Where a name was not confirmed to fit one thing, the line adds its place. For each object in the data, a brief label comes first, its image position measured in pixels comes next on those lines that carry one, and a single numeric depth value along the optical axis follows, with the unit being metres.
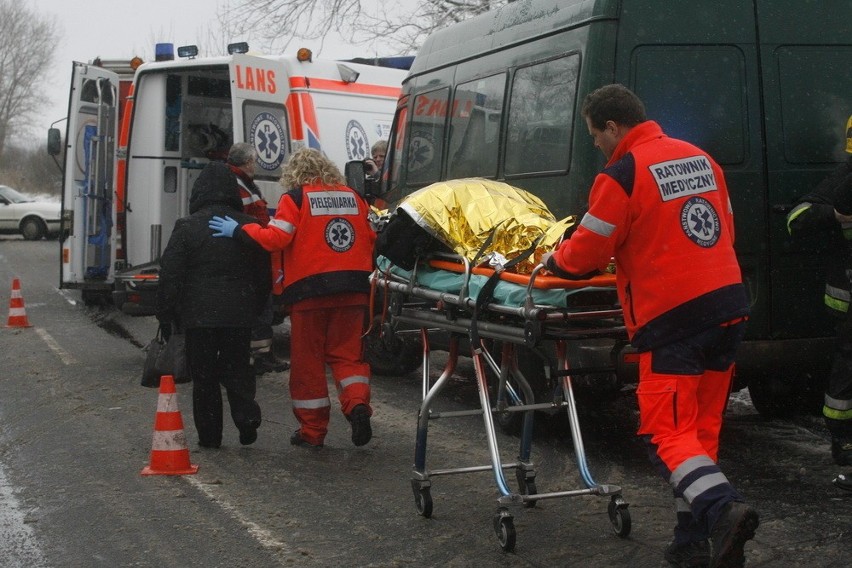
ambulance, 10.68
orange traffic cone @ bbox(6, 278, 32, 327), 13.09
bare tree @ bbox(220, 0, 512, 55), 16.98
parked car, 30.62
